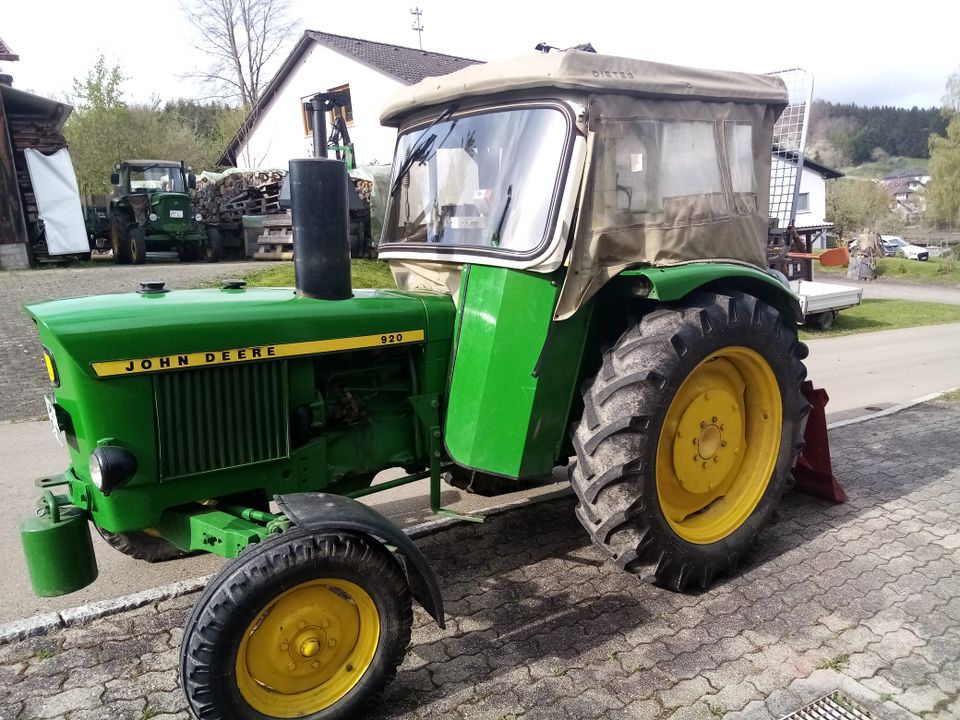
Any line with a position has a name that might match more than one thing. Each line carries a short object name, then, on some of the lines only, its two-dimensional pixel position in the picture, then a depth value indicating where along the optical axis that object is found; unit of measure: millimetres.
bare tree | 31250
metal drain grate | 2564
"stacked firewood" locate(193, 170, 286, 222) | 17219
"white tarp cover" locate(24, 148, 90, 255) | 14984
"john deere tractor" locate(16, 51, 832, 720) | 2531
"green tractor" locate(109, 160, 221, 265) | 15477
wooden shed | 14438
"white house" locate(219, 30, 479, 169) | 22328
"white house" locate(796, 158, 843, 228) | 32312
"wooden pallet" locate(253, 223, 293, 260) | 15102
